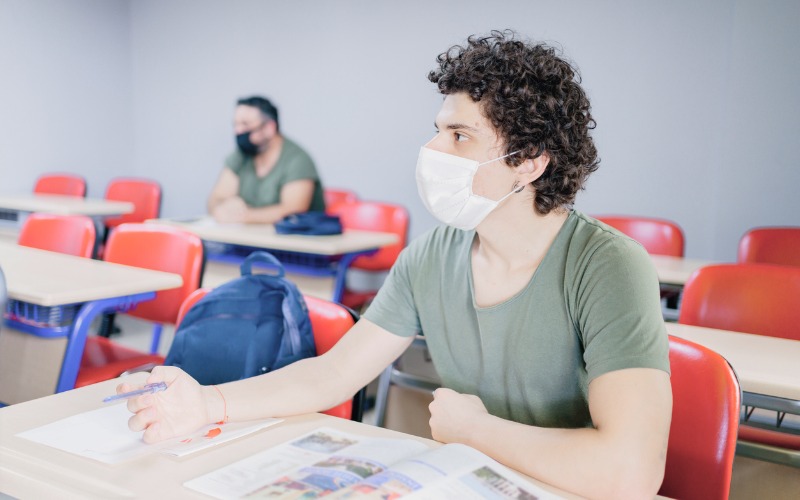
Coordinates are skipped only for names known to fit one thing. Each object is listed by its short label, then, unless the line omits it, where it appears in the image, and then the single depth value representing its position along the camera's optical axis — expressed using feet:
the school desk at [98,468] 3.14
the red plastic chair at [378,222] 12.57
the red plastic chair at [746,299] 6.53
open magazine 2.98
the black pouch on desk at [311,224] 11.39
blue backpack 5.03
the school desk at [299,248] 10.64
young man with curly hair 3.44
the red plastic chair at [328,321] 5.12
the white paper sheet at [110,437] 3.49
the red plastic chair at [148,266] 7.44
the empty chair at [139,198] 16.85
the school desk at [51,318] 6.75
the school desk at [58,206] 14.78
